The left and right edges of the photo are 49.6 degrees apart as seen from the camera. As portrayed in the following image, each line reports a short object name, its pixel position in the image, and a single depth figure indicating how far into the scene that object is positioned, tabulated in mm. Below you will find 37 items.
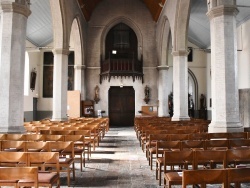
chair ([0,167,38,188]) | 2906
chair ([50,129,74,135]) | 7409
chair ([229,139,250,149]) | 5355
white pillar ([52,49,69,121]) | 13258
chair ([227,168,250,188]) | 2754
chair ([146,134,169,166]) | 6285
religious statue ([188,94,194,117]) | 22631
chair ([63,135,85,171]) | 6125
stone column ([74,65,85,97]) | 19969
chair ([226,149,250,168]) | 3948
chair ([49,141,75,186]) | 4660
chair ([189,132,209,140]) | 6272
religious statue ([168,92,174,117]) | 21984
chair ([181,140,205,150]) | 5059
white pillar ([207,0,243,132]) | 7477
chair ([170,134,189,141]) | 6175
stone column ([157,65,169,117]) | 19359
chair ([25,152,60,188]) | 3668
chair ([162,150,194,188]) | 3825
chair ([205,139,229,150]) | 5168
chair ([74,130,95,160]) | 7418
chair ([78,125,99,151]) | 8820
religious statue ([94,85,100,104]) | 20844
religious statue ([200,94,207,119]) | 22188
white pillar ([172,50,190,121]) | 13633
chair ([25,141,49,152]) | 4895
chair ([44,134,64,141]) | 6098
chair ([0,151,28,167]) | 3764
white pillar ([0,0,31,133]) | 7168
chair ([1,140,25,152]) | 5045
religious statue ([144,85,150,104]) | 20844
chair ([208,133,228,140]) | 6348
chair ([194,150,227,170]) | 3830
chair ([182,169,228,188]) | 2631
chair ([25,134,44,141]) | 6052
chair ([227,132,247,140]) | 6414
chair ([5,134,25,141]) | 6039
